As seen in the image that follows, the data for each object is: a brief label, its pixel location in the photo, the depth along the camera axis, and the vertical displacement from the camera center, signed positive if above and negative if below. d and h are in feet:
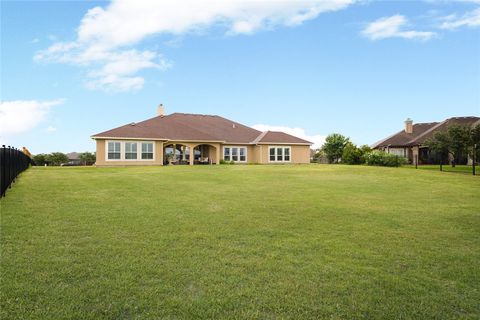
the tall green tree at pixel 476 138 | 69.97 +4.15
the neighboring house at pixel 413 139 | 118.62 +7.74
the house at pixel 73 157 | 182.84 +3.39
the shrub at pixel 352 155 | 103.19 +1.27
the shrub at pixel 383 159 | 91.25 -0.23
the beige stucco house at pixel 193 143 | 93.56 +5.72
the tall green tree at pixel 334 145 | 126.52 +5.54
